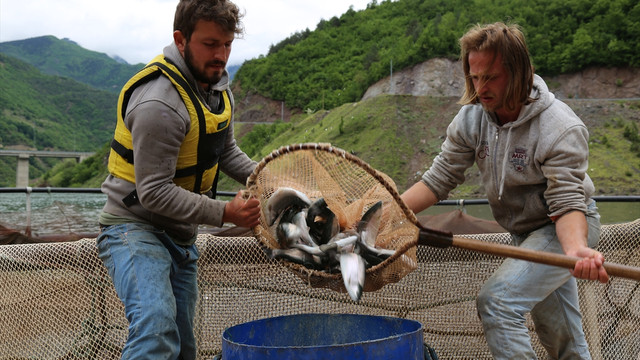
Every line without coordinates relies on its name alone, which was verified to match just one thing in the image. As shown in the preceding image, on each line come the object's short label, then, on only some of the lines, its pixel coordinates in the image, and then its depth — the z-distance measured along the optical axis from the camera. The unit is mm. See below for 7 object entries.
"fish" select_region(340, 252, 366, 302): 2869
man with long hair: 3100
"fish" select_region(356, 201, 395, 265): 3219
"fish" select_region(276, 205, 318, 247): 3293
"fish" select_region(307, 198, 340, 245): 3309
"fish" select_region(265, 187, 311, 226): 3318
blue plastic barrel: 3352
